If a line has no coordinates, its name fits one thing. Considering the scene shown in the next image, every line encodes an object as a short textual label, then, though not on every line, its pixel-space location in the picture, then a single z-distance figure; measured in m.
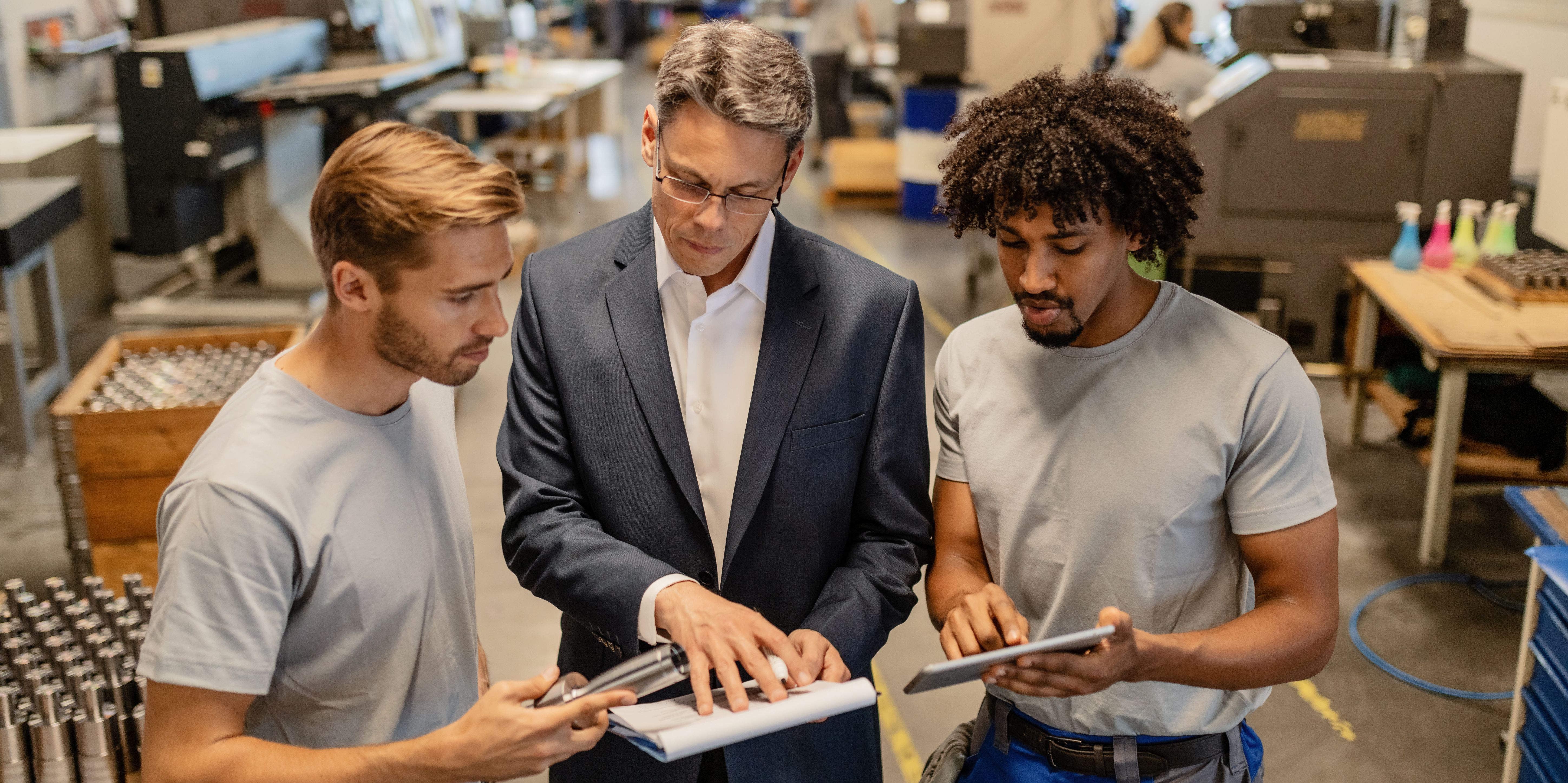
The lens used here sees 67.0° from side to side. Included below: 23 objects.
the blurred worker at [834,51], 9.88
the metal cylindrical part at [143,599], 2.36
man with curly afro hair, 1.40
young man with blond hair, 1.17
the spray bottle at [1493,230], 4.49
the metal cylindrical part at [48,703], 1.92
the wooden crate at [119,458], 3.25
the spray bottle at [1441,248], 4.54
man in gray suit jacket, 1.44
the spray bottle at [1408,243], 4.50
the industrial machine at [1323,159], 5.00
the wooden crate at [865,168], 9.40
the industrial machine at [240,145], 4.78
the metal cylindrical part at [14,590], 2.18
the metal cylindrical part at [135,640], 2.17
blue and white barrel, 8.28
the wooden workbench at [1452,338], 3.64
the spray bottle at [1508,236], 4.46
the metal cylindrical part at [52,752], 1.93
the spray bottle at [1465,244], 4.55
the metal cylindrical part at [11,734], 1.92
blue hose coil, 3.30
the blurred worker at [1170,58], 6.88
